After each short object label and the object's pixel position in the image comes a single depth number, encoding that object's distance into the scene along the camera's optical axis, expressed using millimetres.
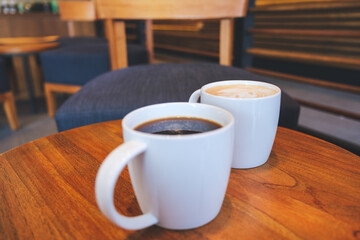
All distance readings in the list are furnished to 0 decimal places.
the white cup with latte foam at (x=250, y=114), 353
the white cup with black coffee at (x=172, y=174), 238
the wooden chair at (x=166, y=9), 1185
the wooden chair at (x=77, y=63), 1954
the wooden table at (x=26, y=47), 1991
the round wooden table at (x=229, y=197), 290
